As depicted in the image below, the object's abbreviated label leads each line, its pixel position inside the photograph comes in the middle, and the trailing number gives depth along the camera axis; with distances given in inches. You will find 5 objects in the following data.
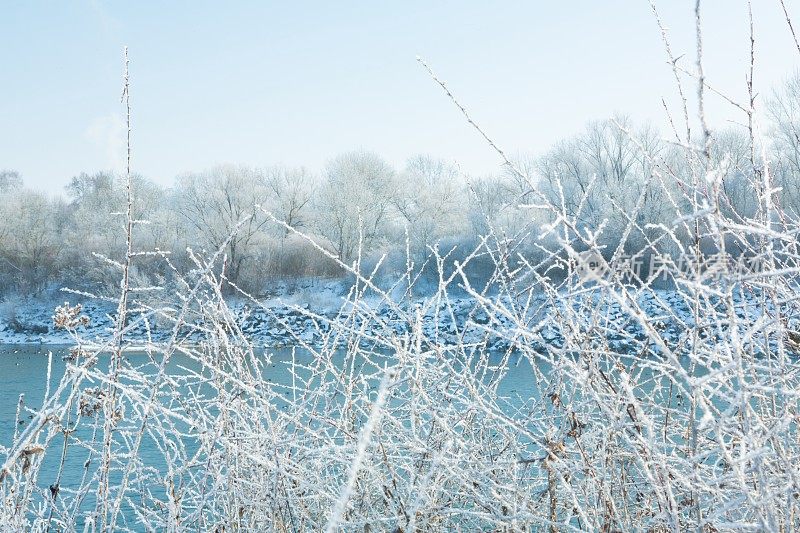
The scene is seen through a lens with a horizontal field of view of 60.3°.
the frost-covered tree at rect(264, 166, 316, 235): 1323.8
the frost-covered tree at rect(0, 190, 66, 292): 1111.0
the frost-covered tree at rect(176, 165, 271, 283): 1099.9
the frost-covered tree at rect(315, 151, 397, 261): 1224.8
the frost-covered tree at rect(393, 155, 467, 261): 1221.7
